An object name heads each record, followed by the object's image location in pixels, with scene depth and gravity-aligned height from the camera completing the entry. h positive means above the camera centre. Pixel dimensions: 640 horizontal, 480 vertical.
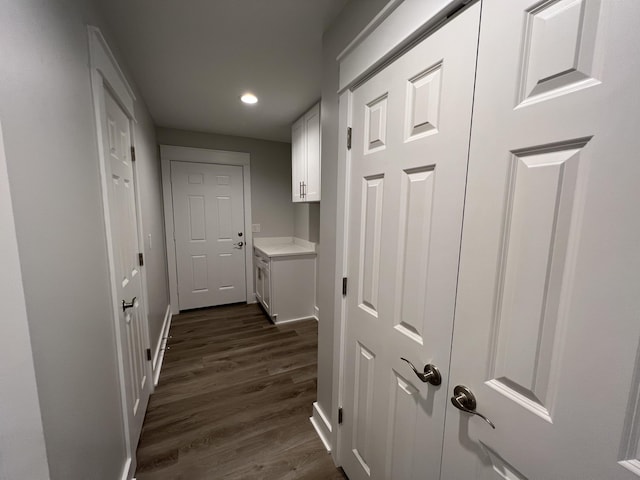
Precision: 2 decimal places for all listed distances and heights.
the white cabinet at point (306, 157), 2.39 +0.61
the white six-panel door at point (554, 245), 0.44 -0.05
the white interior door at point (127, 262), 1.24 -0.28
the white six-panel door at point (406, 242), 0.73 -0.09
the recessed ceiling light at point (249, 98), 2.18 +1.02
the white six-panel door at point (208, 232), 3.27 -0.26
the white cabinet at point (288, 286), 3.05 -0.89
